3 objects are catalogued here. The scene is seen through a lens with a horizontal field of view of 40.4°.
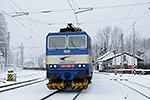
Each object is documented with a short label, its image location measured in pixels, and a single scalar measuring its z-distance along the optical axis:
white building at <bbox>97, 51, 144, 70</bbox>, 60.33
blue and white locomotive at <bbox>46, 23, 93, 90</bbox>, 10.98
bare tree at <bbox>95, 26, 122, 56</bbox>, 63.66
